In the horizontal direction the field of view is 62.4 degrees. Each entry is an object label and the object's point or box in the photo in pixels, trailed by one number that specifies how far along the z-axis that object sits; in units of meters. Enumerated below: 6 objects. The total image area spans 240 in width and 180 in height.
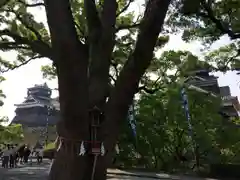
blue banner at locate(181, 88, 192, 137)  10.53
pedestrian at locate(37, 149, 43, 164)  15.36
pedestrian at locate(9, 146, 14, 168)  12.59
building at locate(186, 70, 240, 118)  19.71
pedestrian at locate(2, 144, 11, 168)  12.50
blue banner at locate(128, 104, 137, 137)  11.57
